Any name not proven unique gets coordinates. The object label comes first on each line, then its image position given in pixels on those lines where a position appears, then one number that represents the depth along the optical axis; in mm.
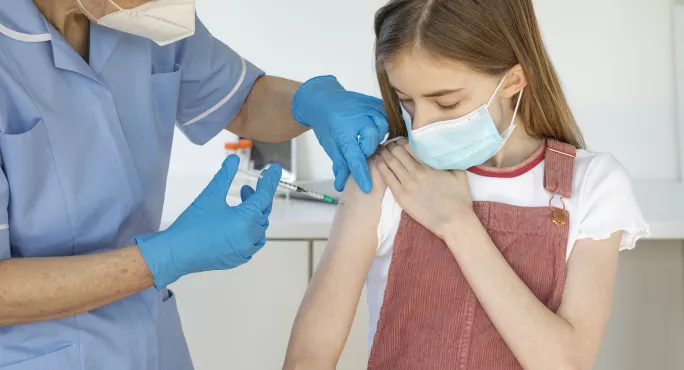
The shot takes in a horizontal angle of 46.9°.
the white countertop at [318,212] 1982
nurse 1158
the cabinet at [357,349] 2188
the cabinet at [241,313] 2182
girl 1248
